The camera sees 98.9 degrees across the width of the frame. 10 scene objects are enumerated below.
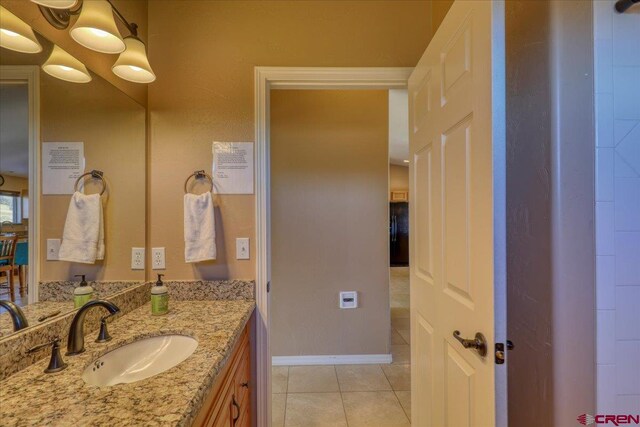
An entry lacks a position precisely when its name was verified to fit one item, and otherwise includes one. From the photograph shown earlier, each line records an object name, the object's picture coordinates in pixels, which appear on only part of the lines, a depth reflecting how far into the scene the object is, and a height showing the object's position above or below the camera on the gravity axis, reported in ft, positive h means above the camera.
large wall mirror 2.64 +0.48
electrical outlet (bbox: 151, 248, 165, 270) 4.78 -0.74
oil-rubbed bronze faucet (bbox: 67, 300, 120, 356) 2.87 -1.23
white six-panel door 2.49 +0.02
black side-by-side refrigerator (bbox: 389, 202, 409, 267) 24.07 -1.45
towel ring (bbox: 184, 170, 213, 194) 4.80 +0.72
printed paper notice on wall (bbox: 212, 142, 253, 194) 4.83 +0.86
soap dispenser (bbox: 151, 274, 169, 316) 4.07 -1.25
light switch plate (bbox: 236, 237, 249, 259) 4.85 -0.53
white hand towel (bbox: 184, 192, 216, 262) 4.54 -0.19
